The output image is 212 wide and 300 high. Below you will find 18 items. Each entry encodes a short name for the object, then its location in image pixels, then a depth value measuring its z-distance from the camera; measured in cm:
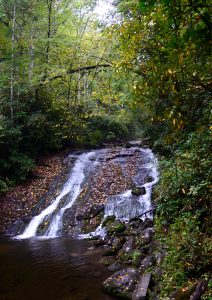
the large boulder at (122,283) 607
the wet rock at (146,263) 657
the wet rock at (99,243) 962
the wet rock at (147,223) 953
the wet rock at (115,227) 1005
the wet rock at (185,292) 472
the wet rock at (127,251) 786
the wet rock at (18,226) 1230
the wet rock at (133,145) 2160
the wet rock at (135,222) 987
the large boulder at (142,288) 560
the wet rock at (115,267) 751
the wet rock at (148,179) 1406
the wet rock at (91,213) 1219
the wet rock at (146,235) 819
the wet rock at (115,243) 879
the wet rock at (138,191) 1250
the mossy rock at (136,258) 720
